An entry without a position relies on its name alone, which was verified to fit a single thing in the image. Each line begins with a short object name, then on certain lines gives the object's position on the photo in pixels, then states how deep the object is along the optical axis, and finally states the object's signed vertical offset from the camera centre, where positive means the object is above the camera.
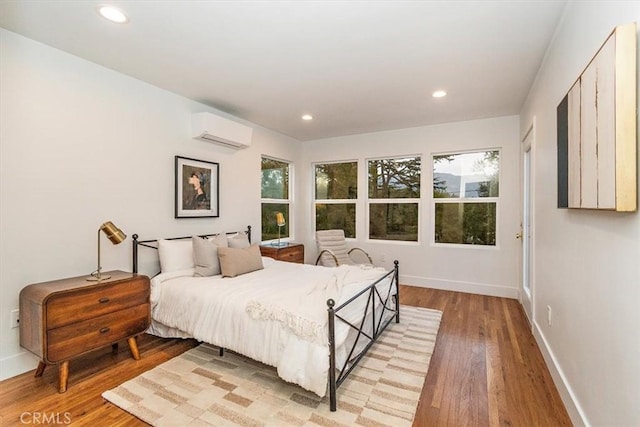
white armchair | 4.66 -0.55
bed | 1.97 -0.74
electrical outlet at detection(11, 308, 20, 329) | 2.31 -0.80
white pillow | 3.07 -0.43
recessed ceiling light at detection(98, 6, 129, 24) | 2.00 +1.34
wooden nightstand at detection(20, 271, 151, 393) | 2.06 -0.76
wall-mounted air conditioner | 3.58 +1.02
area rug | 1.84 -1.23
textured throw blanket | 1.98 -0.66
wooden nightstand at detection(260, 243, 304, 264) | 4.38 -0.57
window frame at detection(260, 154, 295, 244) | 5.32 +0.22
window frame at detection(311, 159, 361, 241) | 5.49 +0.25
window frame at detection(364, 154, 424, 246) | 4.96 +0.22
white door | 3.63 -0.17
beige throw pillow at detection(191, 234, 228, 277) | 3.07 -0.45
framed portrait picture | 3.51 +0.30
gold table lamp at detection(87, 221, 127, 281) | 2.50 -0.19
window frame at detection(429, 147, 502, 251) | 4.44 +0.21
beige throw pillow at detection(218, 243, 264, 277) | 3.02 -0.49
